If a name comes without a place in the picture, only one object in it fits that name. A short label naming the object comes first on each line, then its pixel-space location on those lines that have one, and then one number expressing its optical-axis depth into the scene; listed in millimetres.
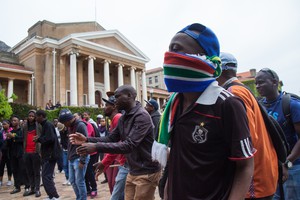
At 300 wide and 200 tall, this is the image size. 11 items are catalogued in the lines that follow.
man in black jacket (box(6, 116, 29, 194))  7543
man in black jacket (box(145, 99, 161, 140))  6125
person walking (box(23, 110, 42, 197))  6625
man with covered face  1335
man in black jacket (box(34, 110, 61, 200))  5679
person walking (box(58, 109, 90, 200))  4770
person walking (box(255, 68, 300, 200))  2932
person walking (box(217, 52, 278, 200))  1816
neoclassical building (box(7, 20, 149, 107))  29734
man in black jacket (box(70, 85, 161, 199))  3008
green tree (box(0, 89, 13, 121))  12781
